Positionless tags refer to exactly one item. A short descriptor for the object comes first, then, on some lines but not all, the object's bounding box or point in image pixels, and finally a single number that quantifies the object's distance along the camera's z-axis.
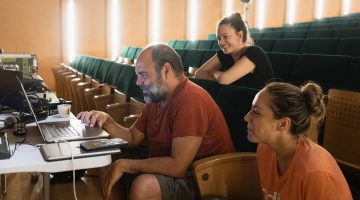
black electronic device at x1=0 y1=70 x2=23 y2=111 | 2.01
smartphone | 1.38
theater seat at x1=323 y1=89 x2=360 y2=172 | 1.87
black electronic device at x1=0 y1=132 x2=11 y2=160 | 1.29
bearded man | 1.55
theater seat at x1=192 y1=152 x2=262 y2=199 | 1.53
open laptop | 1.54
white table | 1.23
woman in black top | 2.39
